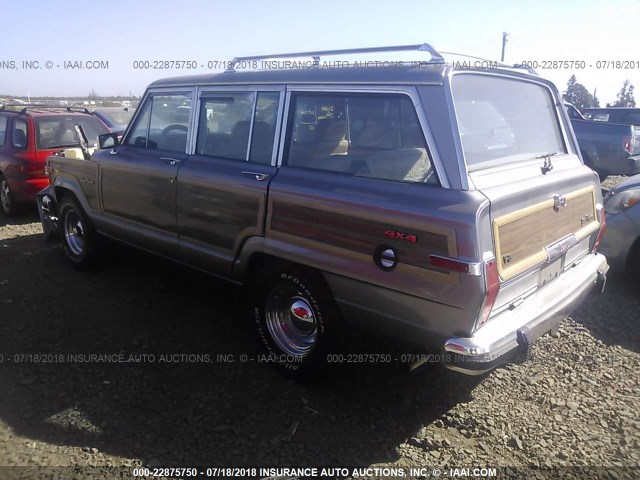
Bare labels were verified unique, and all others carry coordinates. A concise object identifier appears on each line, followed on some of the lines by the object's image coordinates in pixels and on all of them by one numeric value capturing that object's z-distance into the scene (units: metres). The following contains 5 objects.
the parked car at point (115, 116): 10.58
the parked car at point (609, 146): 10.01
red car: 7.53
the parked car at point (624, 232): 4.64
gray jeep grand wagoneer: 2.52
